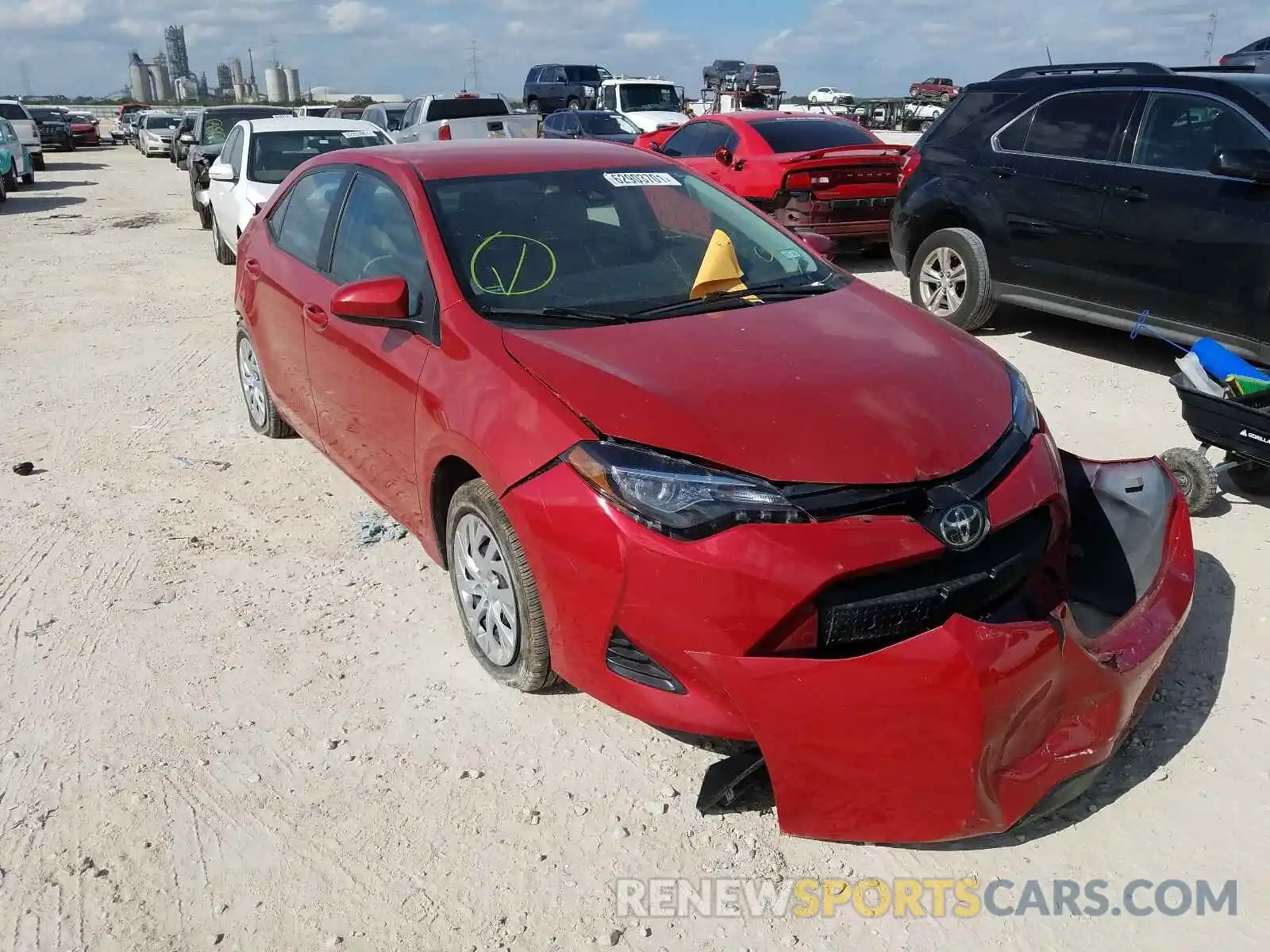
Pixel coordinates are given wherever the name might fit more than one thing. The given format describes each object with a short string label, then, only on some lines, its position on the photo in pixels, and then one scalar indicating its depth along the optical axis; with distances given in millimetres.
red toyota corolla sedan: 2363
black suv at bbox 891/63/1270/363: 5660
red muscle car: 9812
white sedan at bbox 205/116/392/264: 9742
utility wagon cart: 3938
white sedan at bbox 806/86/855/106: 49472
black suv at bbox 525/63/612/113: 28344
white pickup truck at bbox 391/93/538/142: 15969
